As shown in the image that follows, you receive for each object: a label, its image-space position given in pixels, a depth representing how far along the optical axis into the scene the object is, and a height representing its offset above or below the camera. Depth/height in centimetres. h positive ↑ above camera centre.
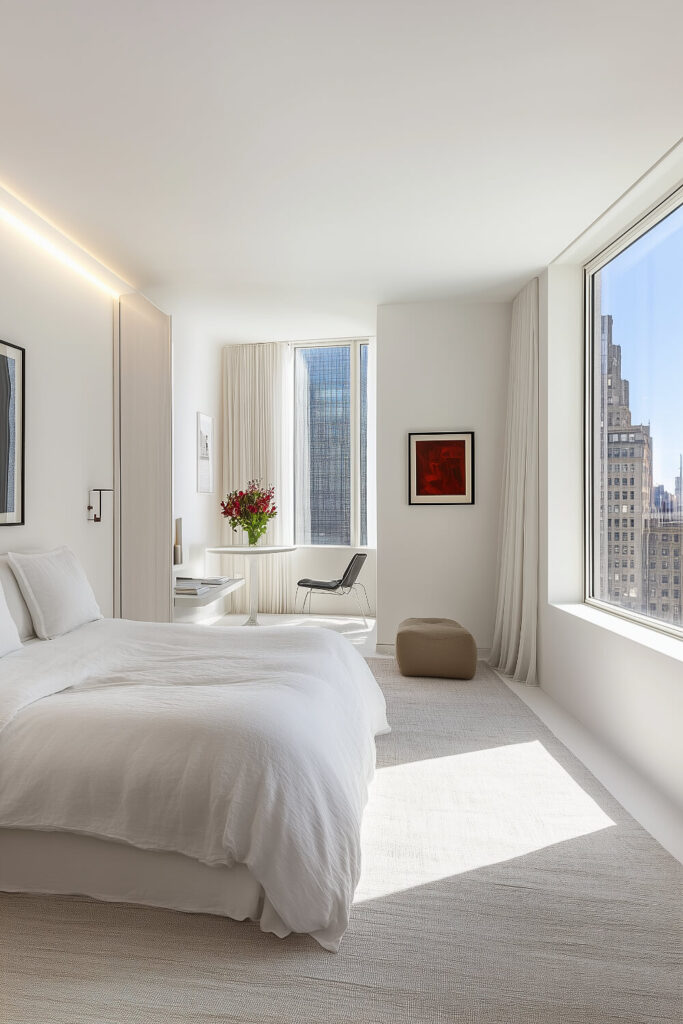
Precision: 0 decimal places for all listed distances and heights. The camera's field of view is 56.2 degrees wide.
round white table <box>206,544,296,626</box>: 591 -49
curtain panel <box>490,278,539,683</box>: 457 -2
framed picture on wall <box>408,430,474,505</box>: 523 +33
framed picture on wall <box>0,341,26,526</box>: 337 +40
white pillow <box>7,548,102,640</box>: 321 -44
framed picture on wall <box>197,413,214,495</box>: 643 +55
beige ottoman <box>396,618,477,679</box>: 452 -102
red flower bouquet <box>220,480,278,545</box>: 632 -4
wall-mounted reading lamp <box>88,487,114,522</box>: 429 +1
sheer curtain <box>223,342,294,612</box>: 698 +77
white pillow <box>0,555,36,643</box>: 314 -47
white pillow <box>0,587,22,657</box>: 276 -56
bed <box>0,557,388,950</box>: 183 -88
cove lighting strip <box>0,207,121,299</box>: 347 +156
